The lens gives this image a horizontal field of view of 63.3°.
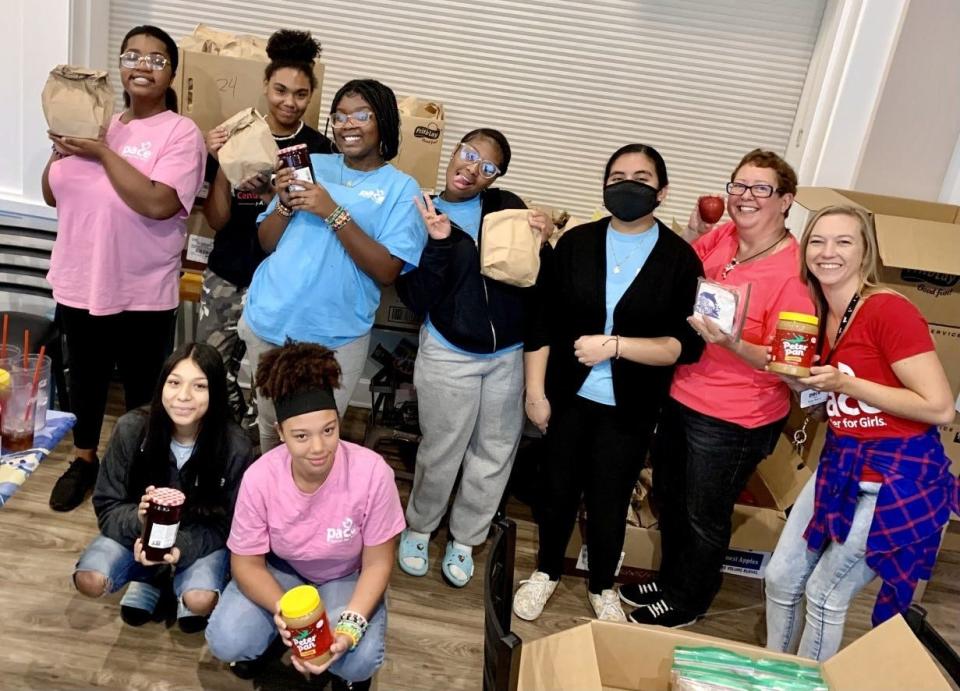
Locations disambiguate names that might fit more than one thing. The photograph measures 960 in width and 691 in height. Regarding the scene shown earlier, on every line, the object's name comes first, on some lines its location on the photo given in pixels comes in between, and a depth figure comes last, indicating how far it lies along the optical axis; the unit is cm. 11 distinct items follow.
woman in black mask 222
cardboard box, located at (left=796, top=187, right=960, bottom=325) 241
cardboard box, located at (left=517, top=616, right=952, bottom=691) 148
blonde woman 183
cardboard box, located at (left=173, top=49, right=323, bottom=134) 275
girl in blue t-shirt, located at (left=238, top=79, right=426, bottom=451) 216
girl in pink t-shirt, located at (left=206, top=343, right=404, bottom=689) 191
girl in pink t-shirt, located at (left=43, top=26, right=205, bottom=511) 240
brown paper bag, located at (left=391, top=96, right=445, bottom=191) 290
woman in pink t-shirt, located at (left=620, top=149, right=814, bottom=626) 212
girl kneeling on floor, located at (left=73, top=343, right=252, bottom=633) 208
